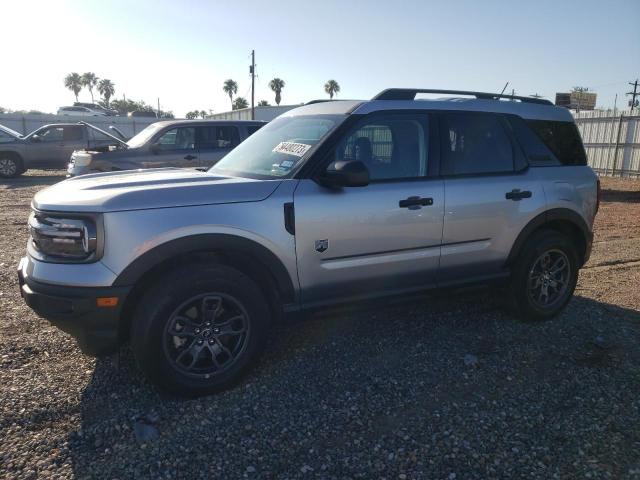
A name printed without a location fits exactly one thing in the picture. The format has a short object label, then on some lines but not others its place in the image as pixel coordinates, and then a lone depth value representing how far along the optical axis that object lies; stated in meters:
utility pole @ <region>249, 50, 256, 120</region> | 40.41
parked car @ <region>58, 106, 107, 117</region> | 37.03
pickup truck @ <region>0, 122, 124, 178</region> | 16.17
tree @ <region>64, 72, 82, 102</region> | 88.19
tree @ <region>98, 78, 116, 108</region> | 88.56
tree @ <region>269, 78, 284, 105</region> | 72.88
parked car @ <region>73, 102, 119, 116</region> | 39.84
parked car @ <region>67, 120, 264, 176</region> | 9.49
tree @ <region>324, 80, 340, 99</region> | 72.25
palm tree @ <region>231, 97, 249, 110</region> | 72.25
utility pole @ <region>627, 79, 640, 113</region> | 41.81
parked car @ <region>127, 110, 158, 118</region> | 39.73
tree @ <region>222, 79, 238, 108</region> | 81.56
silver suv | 2.97
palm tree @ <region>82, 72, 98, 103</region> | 87.97
